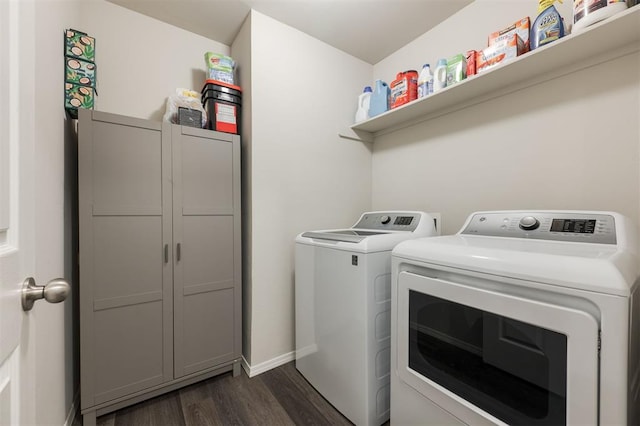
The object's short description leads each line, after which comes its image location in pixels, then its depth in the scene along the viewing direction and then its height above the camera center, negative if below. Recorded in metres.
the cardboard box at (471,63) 1.52 +0.86
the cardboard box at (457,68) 1.58 +0.86
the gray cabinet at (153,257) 1.37 -0.27
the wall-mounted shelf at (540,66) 1.09 +0.73
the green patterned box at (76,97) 1.37 +0.60
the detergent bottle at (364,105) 2.20 +0.89
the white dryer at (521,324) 0.67 -0.35
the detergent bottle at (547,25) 1.21 +0.86
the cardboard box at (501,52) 1.34 +0.83
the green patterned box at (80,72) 1.38 +0.74
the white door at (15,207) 0.42 +0.01
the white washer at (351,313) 1.29 -0.55
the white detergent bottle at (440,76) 1.68 +0.86
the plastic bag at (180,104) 1.72 +0.71
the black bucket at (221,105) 1.80 +0.73
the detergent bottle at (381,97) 2.08 +0.90
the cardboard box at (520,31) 1.34 +0.92
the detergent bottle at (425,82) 1.76 +0.86
